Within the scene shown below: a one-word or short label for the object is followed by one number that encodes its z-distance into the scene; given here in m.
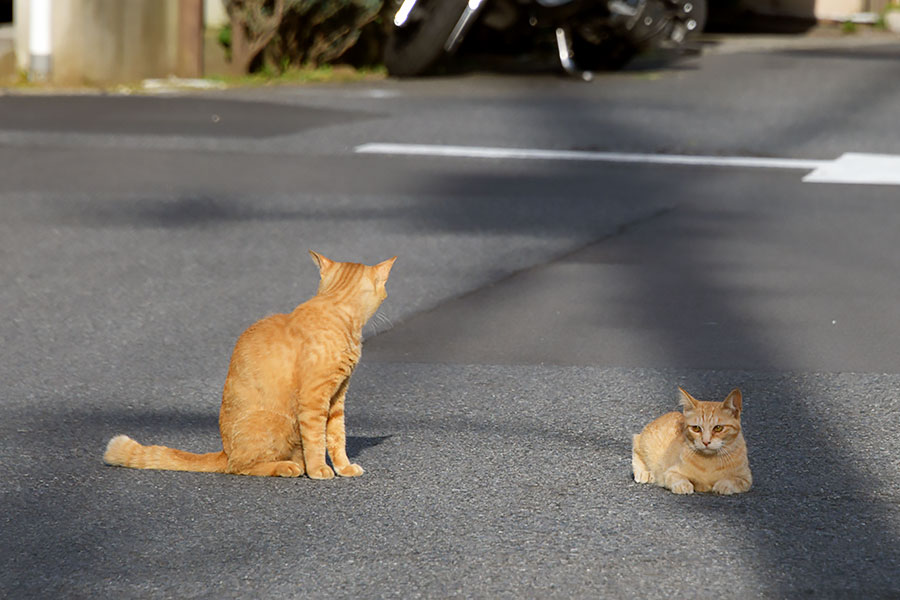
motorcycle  26.42
